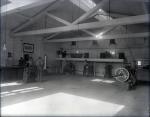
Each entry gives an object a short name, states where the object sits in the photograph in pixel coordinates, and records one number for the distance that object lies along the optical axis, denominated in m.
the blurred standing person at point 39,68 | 7.74
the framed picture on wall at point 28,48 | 9.66
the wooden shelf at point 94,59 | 9.18
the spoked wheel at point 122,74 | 6.17
